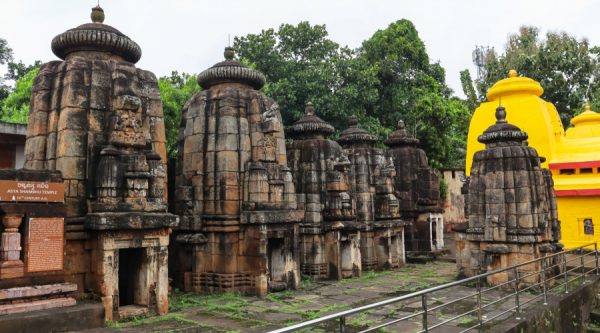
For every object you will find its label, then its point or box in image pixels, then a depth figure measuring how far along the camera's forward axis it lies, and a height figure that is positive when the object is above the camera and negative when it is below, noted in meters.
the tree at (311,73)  25.53 +7.83
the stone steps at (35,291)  7.64 -1.24
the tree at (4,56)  31.09 +10.96
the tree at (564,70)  28.67 +8.32
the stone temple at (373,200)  17.44 +0.36
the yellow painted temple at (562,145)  20.23 +2.86
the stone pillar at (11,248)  7.75 -0.50
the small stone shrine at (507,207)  12.62 -0.02
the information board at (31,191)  7.89 +0.45
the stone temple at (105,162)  9.30 +1.12
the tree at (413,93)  29.53 +7.82
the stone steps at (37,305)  7.59 -1.47
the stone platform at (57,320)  7.39 -1.69
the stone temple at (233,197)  12.56 +0.44
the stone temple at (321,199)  15.35 +0.38
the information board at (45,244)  8.08 -0.47
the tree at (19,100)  22.24 +5.71
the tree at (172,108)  21.00 +4.73
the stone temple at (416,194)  21.36 +0.66
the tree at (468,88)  37.09 +9.50
